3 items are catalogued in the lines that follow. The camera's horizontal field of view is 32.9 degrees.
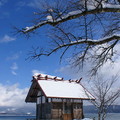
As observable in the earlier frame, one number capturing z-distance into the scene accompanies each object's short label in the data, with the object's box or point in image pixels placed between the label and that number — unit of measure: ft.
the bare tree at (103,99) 51.03
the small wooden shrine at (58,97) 79.46
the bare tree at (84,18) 21.04
